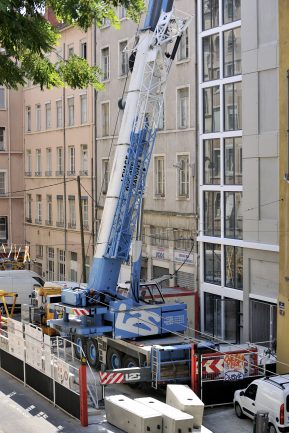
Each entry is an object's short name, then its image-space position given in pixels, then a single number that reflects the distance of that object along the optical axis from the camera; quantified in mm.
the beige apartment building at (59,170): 49219
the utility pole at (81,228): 41306
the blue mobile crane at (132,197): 27047
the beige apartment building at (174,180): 37344
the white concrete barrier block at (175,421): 18906
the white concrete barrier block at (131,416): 19375
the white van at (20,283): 45250
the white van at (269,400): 20531
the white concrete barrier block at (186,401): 19969
